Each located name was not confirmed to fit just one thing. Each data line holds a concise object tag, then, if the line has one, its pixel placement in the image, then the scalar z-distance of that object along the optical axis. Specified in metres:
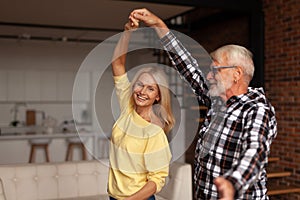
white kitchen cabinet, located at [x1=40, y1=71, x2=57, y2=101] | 9.00
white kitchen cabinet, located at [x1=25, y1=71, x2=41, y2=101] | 8.85
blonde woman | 1.47
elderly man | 1.33
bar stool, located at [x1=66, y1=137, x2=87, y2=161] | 6.45
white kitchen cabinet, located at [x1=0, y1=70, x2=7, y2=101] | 8.56
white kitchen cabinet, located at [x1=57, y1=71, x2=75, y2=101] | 9.14
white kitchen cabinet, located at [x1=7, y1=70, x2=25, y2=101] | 8.65
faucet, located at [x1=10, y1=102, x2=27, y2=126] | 8.70
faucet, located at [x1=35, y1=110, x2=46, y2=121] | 8.92
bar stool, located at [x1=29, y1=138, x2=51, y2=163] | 6.15
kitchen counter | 6.08
